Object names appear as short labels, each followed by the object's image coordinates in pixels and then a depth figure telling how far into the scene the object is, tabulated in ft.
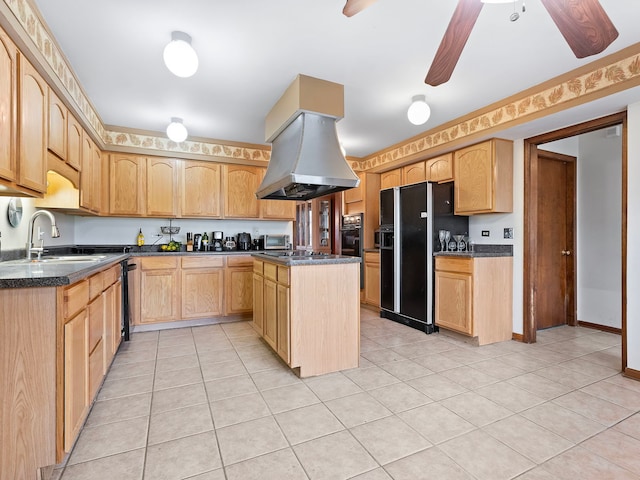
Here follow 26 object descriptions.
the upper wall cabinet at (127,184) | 12.84
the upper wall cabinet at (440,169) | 12.63
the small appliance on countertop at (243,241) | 15.23
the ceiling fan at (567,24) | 4.32
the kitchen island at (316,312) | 8.18
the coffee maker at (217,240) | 14.75
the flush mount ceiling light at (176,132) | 10.97
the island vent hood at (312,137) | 8.69
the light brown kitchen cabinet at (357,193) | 16.61
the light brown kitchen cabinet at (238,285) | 13.64
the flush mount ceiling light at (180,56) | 6.68
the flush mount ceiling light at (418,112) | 9.41
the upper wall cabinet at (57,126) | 7.34
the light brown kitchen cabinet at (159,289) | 12.44
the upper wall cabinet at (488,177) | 11.05
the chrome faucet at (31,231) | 7.71
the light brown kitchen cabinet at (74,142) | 8.64
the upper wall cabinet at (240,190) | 14.44
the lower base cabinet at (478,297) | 10.76
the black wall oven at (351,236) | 16.24
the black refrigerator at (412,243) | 12.19
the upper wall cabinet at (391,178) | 15.48
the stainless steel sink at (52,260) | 7.27
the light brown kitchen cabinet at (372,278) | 15.44
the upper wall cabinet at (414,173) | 14.06
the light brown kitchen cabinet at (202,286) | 13.00
